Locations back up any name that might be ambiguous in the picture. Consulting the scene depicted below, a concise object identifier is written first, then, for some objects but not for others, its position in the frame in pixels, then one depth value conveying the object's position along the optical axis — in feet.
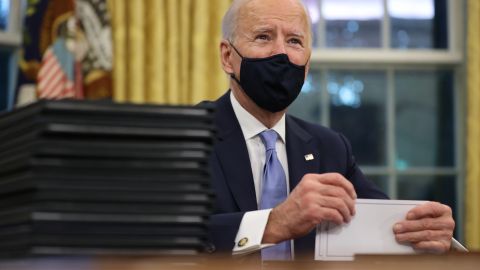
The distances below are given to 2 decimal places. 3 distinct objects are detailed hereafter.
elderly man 13.03
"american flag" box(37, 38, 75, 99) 23.17
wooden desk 6.42
